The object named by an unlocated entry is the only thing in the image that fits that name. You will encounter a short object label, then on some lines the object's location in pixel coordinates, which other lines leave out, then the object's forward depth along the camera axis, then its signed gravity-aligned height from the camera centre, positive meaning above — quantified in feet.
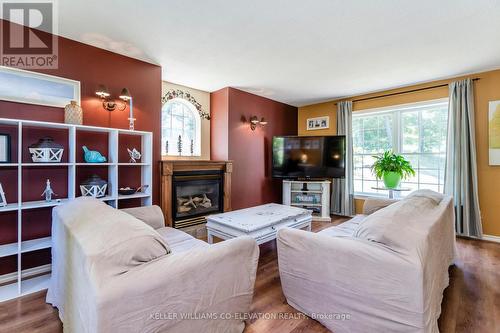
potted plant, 11.39 -0.13
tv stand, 14.05 -1.77
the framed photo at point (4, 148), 6.44 +0.58
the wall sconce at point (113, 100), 8.09 +2.53
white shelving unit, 6.21 -0.58
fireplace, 10.28 -1.15
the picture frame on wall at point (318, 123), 15.71 +3.04
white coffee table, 7.70 -1.92
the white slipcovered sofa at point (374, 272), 3.94 -2.02
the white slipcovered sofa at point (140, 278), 3.06 -1.68
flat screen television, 13.88 +0.63
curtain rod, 11.39 +3.98
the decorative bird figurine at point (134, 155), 8.75 +0.49
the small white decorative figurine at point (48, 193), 6.92 -0.72
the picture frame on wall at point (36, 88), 6.73 +2.48
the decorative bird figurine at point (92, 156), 7.61 +0.40
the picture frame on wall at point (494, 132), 10.08 +1.47
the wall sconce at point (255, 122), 14.05 +2.77
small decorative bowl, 8.16 -0.80
